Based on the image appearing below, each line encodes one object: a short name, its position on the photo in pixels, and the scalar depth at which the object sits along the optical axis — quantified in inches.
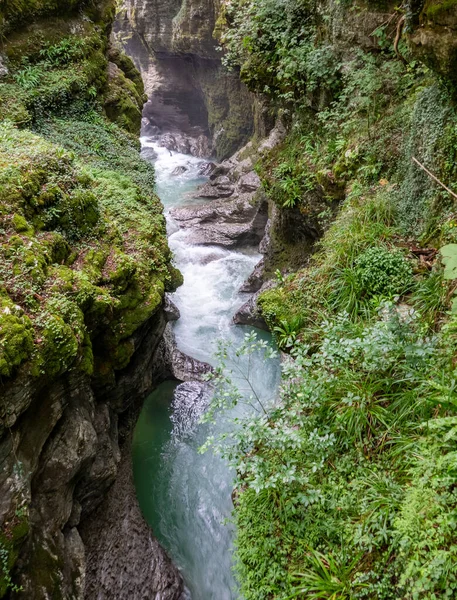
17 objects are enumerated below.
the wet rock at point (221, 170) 880.0
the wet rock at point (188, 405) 382.9
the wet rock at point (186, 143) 1166.2
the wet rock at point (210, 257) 644.5
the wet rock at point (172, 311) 496.4
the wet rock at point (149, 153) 1146.7
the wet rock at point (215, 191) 805.9
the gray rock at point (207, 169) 1037.5
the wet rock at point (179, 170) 1045.6
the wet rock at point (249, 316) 472.1
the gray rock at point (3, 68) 363.2
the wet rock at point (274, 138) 411.2
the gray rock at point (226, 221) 661.3
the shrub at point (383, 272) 207.0
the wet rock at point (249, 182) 747.8
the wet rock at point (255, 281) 513.0
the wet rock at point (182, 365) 413.4
